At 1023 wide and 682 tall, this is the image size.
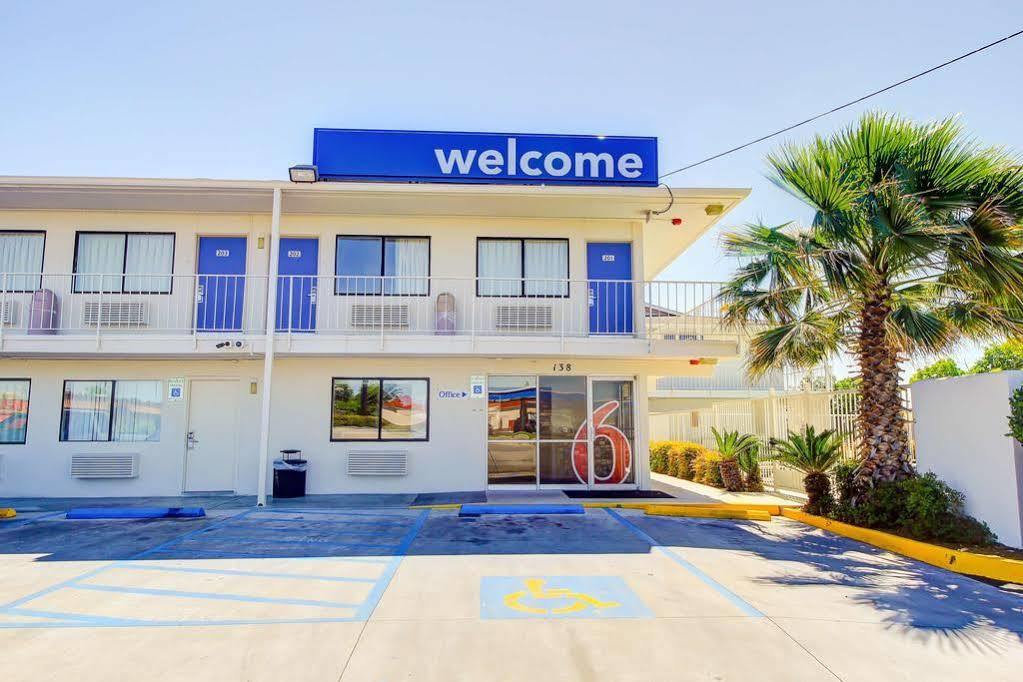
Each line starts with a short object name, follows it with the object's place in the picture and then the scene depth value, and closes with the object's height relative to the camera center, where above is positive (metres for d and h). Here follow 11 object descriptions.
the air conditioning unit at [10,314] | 13.13 +1.87
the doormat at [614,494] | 12.60 -1.51
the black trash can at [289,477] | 12.67 -1.24
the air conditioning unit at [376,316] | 13.39 +1.92
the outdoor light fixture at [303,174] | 12.16 +4.34
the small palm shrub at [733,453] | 14.18 -0.80
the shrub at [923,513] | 8.47 -1.27
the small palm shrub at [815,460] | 10.80 -0.73
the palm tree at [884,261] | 8.63 +2.22
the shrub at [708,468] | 14.99 -1.22
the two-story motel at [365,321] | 13.09 +1.82
